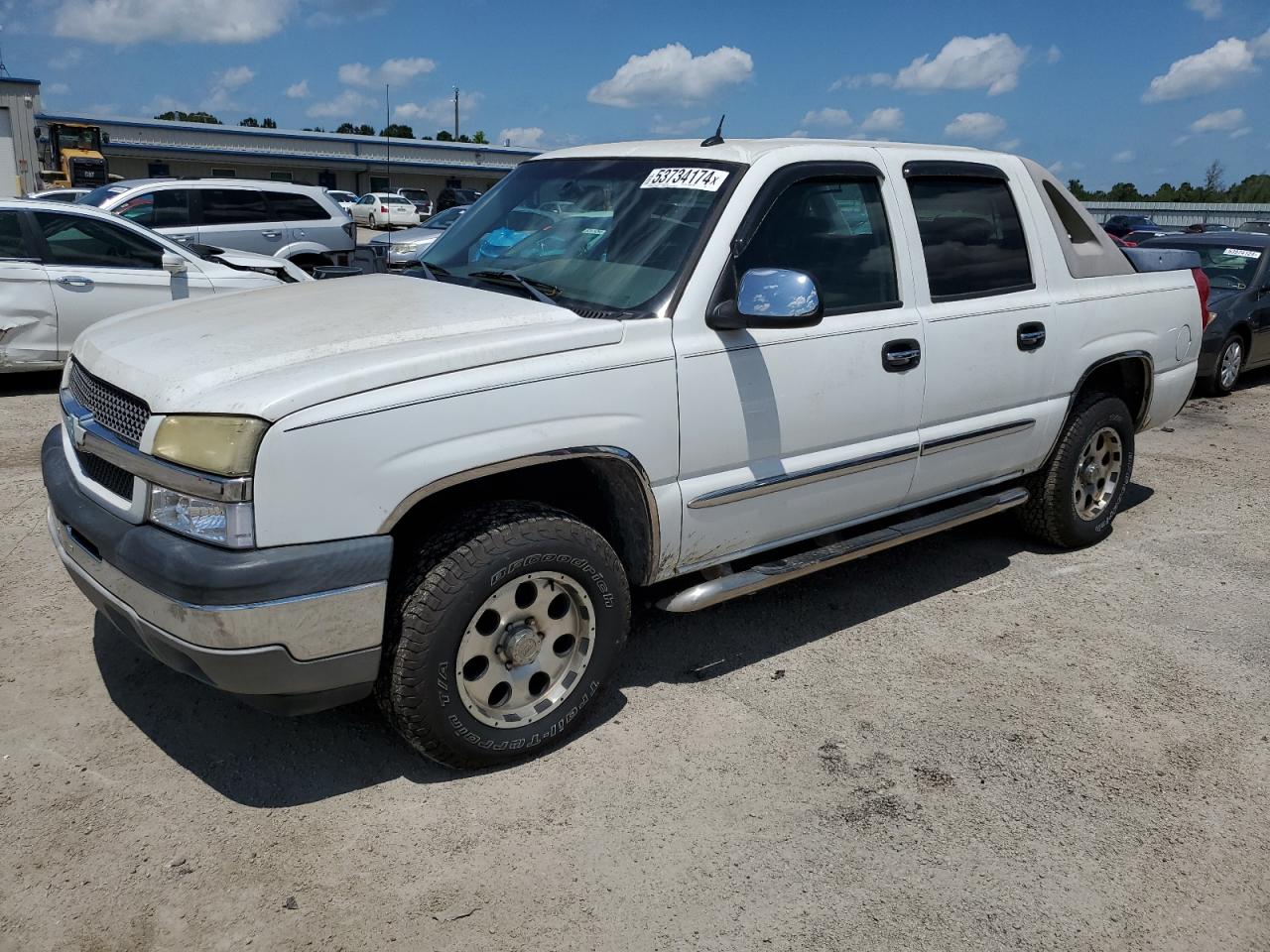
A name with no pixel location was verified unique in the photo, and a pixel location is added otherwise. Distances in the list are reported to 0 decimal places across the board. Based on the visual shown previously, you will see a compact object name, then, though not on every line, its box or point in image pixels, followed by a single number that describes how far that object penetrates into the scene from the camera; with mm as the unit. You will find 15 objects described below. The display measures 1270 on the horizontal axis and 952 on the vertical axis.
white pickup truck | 2691
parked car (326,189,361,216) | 39838
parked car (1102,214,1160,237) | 23312
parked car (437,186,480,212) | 30419
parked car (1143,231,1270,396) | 9844
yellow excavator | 36688
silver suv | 11867
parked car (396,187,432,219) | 44456
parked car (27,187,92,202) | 15773
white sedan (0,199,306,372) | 7902
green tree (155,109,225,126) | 74681
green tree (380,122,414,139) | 64512
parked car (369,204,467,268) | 13031
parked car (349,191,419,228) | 33625
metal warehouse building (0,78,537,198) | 43656
